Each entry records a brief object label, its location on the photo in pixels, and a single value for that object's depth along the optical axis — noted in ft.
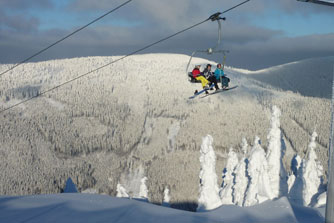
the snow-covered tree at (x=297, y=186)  173.06
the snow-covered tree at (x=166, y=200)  242.54
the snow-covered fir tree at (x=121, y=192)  219.00
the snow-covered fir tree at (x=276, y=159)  171.42
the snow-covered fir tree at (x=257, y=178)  149.79
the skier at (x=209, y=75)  58.22
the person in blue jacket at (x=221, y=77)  56.75
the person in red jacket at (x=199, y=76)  58.18
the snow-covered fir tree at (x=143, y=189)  232.10
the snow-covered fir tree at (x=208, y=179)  165.27
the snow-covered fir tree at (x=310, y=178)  172.45
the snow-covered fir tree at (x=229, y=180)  203.92
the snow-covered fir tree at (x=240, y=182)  177.58
